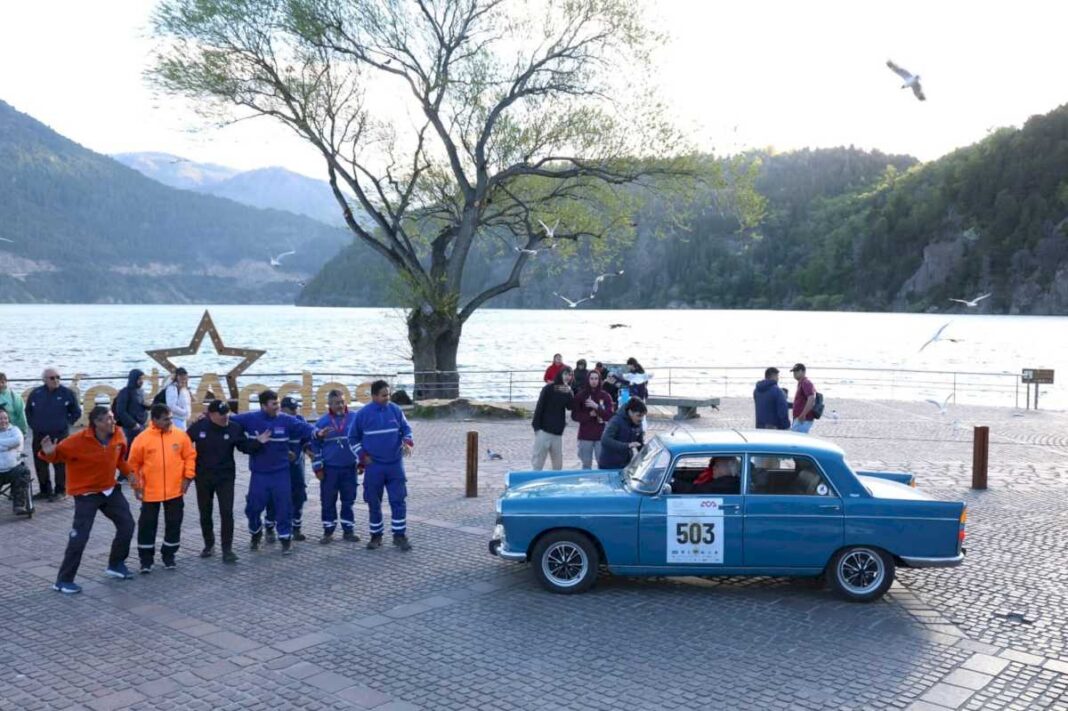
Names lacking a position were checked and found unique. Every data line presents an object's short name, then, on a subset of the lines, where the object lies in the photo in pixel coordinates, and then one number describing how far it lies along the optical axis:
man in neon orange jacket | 8.92
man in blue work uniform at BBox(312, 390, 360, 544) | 10.31
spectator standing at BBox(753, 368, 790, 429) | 14.47
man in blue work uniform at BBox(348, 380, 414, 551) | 9.98
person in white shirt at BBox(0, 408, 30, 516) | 11.52
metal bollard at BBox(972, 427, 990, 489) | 13.98
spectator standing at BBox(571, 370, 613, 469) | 12.62
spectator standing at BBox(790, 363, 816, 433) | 14.64
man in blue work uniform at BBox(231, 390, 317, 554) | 9.79
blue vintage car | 8.19
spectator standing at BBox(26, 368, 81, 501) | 12.40
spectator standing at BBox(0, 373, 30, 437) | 12.63
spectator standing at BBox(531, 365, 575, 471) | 13.02
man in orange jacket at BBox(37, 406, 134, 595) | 8.39
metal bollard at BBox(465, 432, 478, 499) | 13.06
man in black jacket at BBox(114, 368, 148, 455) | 13.24
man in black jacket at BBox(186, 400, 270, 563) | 9.45
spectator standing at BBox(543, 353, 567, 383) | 18.25
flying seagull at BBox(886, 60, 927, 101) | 17.42
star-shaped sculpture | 23.03
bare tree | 25.16
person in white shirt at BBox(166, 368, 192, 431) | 14.01
